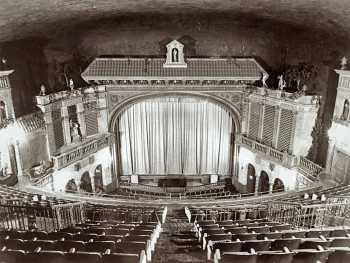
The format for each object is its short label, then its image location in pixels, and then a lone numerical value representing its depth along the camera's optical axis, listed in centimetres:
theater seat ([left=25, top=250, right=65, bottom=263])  693
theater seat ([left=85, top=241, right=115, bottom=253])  783
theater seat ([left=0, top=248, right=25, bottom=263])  697
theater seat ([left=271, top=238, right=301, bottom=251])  805
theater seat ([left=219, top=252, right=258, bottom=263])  696
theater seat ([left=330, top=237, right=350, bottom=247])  817
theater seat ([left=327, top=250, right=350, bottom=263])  719
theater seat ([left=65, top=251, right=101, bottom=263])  694
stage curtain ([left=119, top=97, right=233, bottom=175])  2138
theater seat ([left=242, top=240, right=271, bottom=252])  805
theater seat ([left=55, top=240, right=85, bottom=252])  789
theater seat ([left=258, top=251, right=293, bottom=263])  709
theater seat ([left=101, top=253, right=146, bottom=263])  703
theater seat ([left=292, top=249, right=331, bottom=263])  720
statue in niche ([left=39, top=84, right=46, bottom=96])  1721
